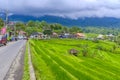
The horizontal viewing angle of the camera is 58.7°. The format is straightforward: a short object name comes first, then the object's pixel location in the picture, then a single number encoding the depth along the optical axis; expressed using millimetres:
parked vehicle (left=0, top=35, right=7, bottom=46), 23027
